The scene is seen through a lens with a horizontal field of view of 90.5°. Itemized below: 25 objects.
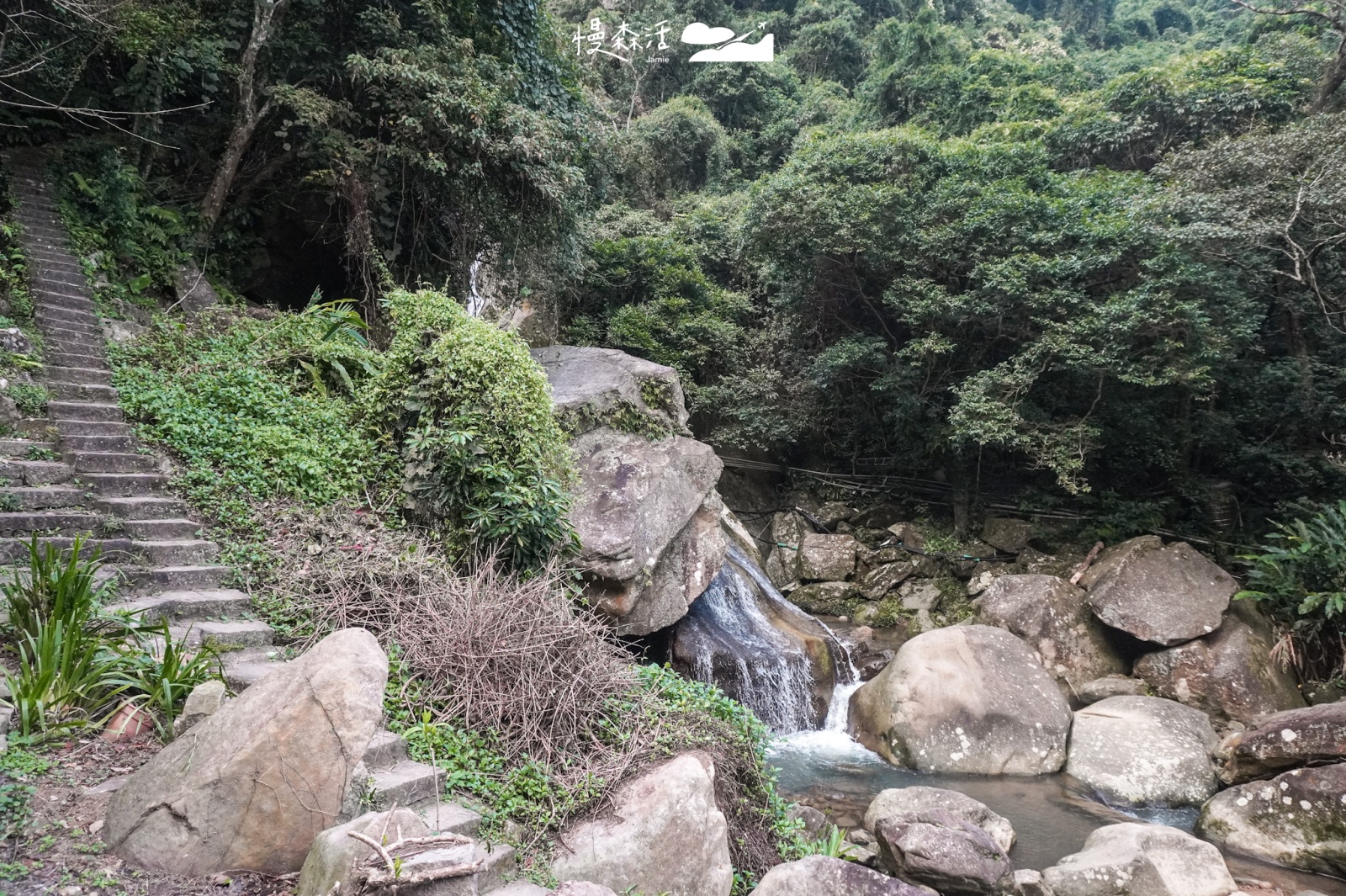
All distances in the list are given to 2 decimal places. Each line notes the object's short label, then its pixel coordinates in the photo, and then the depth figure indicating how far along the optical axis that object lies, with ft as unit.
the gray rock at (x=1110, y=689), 29.50
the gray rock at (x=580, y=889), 8.95
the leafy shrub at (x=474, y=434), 17.44
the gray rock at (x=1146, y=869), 16.81
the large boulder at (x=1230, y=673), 27.89
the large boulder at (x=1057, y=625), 31.55
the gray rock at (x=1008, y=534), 39.58
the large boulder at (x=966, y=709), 24.91
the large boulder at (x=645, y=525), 22.43
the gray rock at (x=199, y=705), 10.76
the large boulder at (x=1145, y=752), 23.39
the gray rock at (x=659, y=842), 11.13
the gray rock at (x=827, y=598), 39.70
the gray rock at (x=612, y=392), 26.61
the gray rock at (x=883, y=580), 40.14
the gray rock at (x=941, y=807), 19.72
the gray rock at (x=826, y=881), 11.16
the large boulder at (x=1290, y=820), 18.93
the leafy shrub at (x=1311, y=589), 28.07
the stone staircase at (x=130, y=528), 10.81
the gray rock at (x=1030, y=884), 16.72
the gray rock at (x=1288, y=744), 20.22
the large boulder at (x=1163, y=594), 30.01
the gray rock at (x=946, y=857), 16.06
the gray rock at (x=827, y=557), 40.93
